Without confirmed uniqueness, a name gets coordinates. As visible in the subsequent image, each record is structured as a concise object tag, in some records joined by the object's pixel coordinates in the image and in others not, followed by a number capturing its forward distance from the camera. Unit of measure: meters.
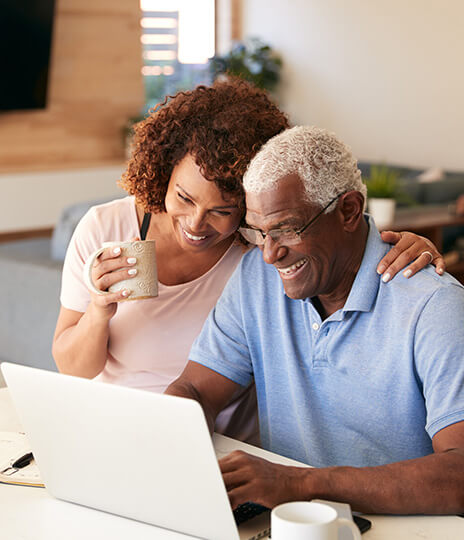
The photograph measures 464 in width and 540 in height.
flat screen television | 6.03
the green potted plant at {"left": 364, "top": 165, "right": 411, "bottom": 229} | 3.84
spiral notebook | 1.22
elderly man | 1.09
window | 7.39
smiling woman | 1.47
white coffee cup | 0.88
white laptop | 0.96
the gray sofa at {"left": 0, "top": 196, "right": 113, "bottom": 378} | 2.81
